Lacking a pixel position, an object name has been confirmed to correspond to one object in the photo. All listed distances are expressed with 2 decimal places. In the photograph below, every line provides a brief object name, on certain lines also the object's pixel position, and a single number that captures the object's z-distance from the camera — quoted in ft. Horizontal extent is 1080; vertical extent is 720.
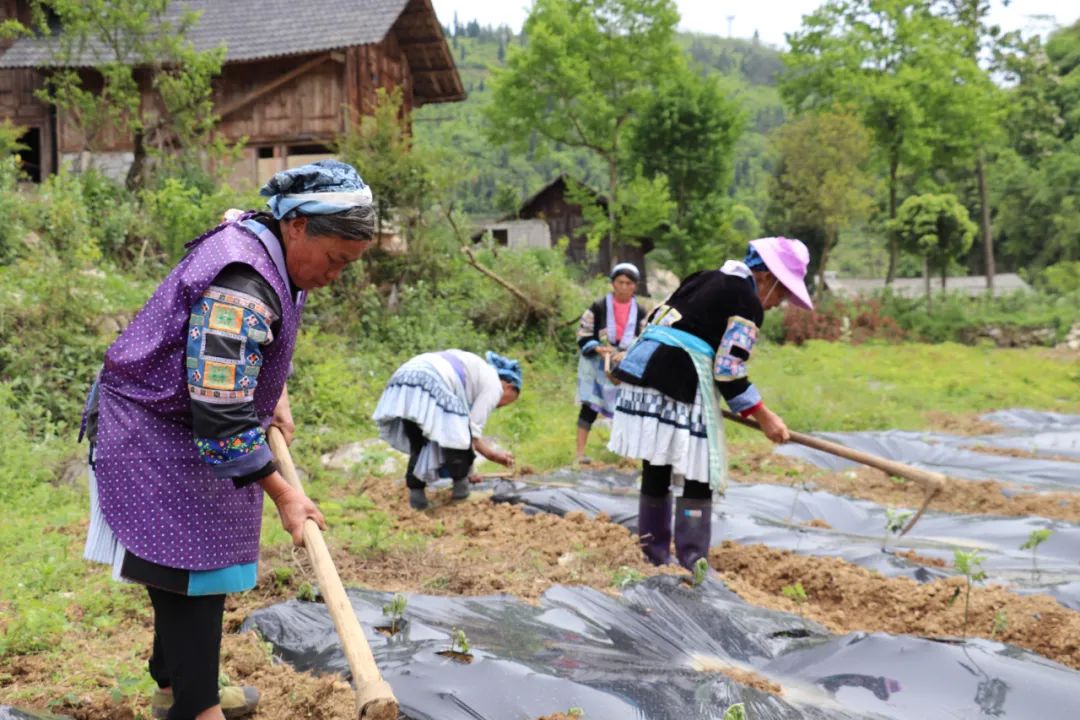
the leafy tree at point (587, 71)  69.41
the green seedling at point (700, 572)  10.77
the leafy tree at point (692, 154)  73.05
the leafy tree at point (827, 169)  72.74
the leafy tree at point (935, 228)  68.13
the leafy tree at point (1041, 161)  101.30
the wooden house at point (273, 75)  49.29
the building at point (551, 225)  98.02
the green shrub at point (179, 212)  33.12
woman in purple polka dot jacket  6.02
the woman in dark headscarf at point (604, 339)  21.76
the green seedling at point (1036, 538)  11.27
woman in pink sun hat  12.16
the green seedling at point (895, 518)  13.35
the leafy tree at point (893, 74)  76.69
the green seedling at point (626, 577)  10.54
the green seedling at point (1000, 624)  10.26
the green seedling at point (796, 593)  12.17
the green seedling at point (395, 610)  8.93
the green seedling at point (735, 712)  6.07
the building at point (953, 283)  99.87
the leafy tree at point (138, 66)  40.75
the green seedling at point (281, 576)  10.98
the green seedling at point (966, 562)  9.67
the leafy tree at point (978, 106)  76.74
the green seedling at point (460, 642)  8.06
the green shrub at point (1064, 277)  82.64
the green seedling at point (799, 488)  17.42
